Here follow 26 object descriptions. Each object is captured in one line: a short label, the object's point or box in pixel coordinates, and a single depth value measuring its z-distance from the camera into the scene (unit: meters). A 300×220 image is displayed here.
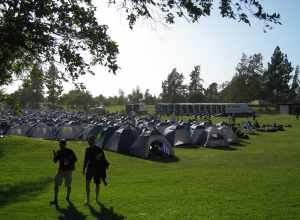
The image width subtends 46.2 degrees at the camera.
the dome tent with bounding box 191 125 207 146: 25.92
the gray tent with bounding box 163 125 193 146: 26.10
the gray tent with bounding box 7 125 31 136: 34.72
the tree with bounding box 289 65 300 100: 86.13
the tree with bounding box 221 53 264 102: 86.61
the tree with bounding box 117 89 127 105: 118.18
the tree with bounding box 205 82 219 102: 99.62
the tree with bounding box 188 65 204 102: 101.10
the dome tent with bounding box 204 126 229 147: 24.90
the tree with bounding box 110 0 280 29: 5.94
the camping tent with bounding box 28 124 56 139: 32.83
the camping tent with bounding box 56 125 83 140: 32.00
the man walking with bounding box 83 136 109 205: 9.07
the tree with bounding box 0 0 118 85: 7.01
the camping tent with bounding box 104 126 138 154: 21.86
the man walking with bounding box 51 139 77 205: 9.19
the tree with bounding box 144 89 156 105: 114.33
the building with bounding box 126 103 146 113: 75.10
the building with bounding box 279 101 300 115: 64.20
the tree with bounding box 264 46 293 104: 80.99
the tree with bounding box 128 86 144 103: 116.01
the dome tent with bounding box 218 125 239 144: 26.52
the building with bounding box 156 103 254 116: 58.95
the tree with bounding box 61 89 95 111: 90.80
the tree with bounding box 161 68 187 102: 102.42
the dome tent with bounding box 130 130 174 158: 20.33
